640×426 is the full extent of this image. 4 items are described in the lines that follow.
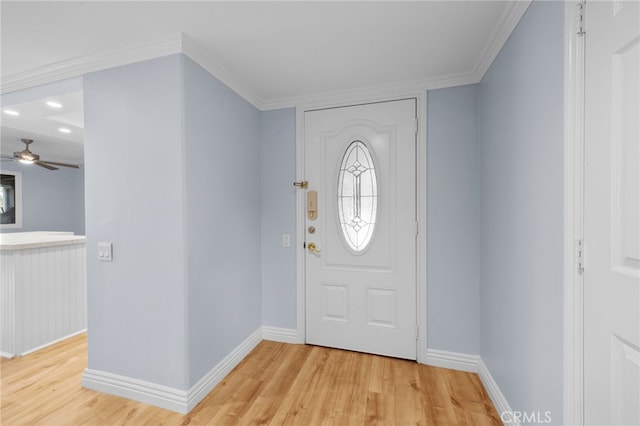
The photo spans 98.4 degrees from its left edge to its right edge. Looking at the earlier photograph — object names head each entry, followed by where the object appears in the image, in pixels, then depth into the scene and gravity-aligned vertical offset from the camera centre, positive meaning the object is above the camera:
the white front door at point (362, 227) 2.31 -0.16
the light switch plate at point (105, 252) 1.88 -0.28
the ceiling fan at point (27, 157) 3.78 +0.76
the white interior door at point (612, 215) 0.81 -0.02
